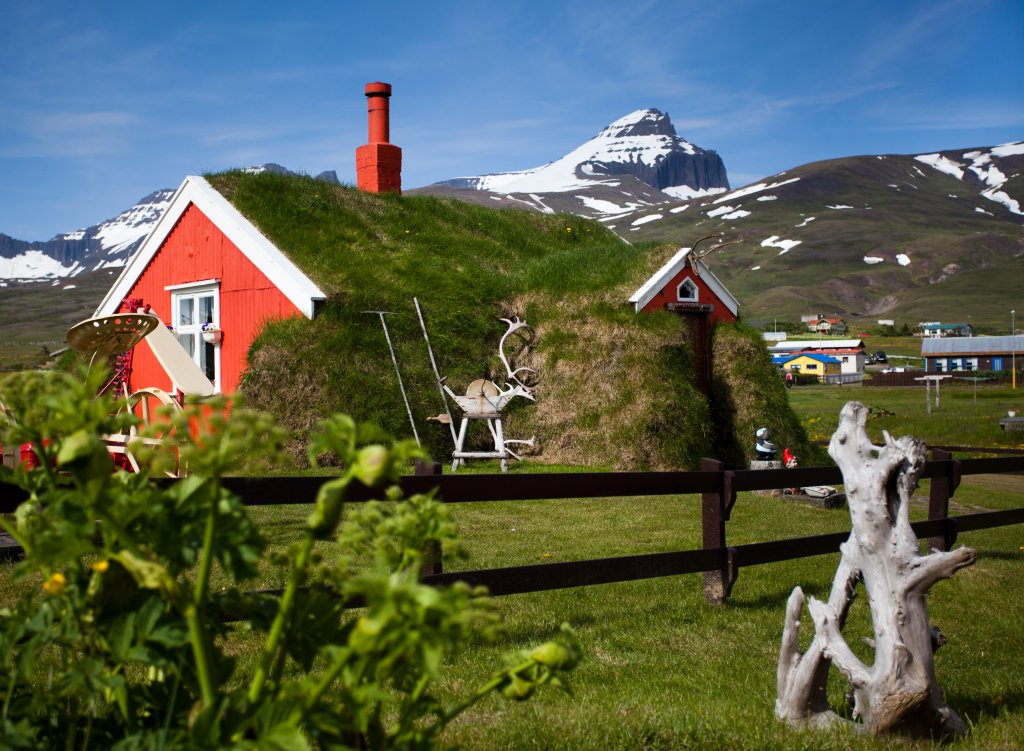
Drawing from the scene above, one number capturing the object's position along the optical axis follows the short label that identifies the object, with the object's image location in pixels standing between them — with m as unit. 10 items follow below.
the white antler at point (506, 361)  14.02
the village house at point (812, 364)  94.56
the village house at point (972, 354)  87.12
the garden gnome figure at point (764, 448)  13.13
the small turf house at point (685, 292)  14.38
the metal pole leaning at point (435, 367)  13.46
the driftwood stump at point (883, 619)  3.74
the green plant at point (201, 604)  1.31
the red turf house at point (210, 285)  14.19
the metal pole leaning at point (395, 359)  13.33
